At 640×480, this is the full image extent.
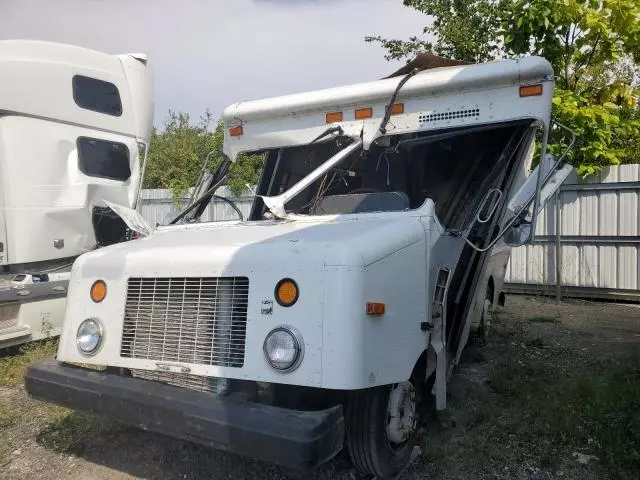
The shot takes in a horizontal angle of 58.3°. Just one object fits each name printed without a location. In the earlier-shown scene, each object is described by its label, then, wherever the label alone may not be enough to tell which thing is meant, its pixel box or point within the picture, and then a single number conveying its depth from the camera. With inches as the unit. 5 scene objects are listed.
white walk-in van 111.7
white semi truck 223.5
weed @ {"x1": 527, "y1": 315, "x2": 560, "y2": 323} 301.9
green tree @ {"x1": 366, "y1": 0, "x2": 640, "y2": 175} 331.6
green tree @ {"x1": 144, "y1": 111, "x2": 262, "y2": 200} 633.0
